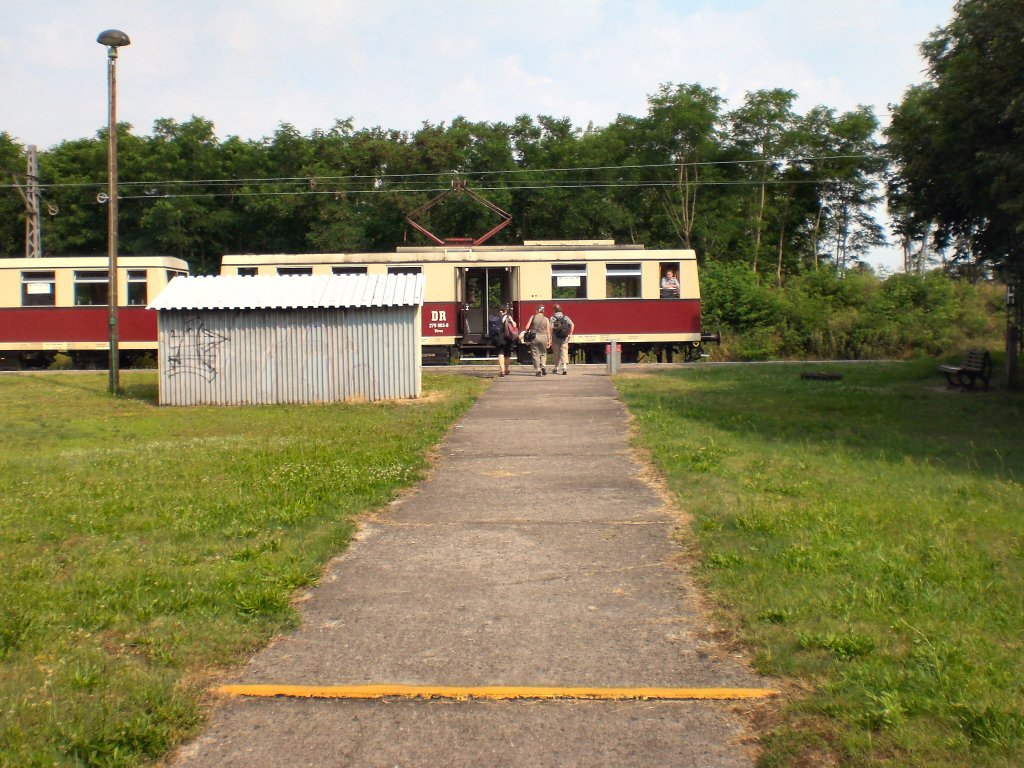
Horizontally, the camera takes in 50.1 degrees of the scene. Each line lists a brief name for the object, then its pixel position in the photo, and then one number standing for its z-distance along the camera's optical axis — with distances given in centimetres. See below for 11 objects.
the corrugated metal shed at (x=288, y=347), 1962
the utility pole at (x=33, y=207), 3562
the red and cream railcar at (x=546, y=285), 2872
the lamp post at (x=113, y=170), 2103
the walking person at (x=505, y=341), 2472
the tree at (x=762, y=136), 5031
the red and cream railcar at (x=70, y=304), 2992
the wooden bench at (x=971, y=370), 1986
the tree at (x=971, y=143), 1545
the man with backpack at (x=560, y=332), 2484
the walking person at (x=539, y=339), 2416
